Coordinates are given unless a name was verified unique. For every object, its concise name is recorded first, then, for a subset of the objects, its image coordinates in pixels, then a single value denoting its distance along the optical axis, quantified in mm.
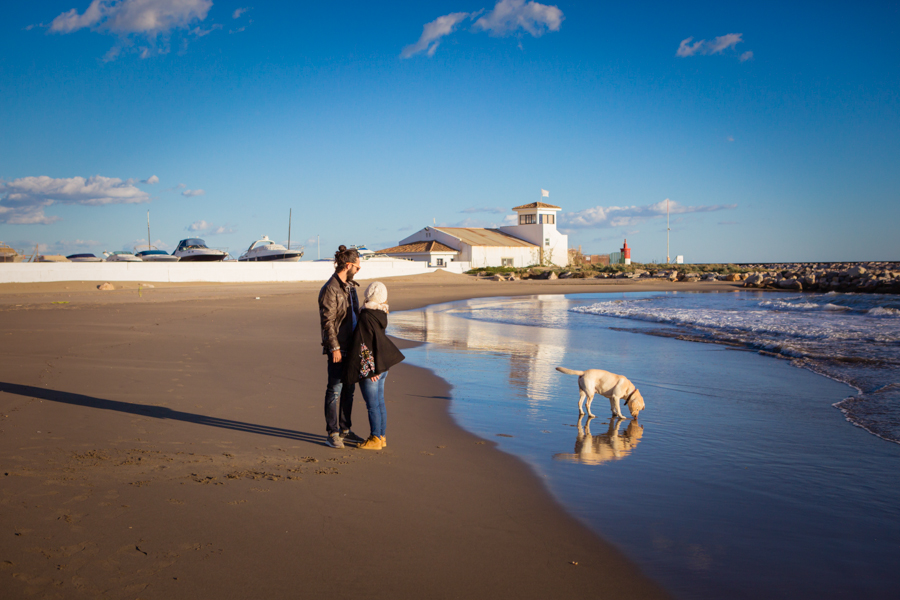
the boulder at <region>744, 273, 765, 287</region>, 39538
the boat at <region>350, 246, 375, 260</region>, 49788
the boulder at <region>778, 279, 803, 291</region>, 36688
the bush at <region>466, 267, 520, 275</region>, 52212
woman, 4797
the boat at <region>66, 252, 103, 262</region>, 47119
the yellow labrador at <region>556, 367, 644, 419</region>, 6031
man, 4840
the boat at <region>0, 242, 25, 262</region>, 36100
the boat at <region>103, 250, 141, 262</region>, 41019
